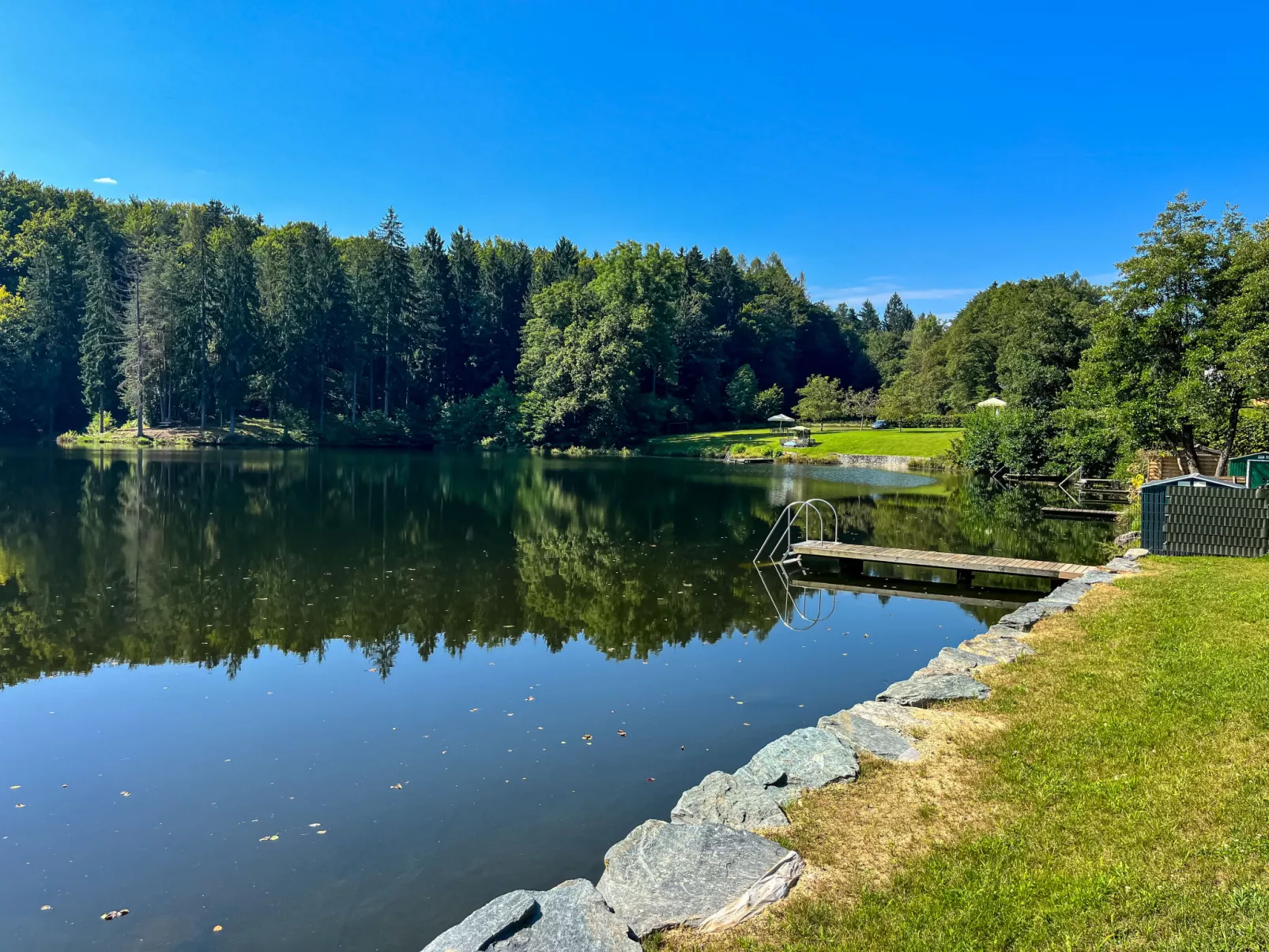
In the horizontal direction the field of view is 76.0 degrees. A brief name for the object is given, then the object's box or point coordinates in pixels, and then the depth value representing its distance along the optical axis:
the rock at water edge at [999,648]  9.83
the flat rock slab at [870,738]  6.89
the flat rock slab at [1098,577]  14.95
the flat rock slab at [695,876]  4.65
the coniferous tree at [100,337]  67.12
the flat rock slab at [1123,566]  15.94
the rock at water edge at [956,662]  9.41
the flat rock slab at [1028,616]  11.79
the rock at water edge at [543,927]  4.39
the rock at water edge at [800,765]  6.32
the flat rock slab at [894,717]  7.47
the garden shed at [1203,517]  17.12
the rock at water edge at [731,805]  5.77
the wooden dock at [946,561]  17.20
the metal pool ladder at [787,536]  20.31
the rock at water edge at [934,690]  8.23
